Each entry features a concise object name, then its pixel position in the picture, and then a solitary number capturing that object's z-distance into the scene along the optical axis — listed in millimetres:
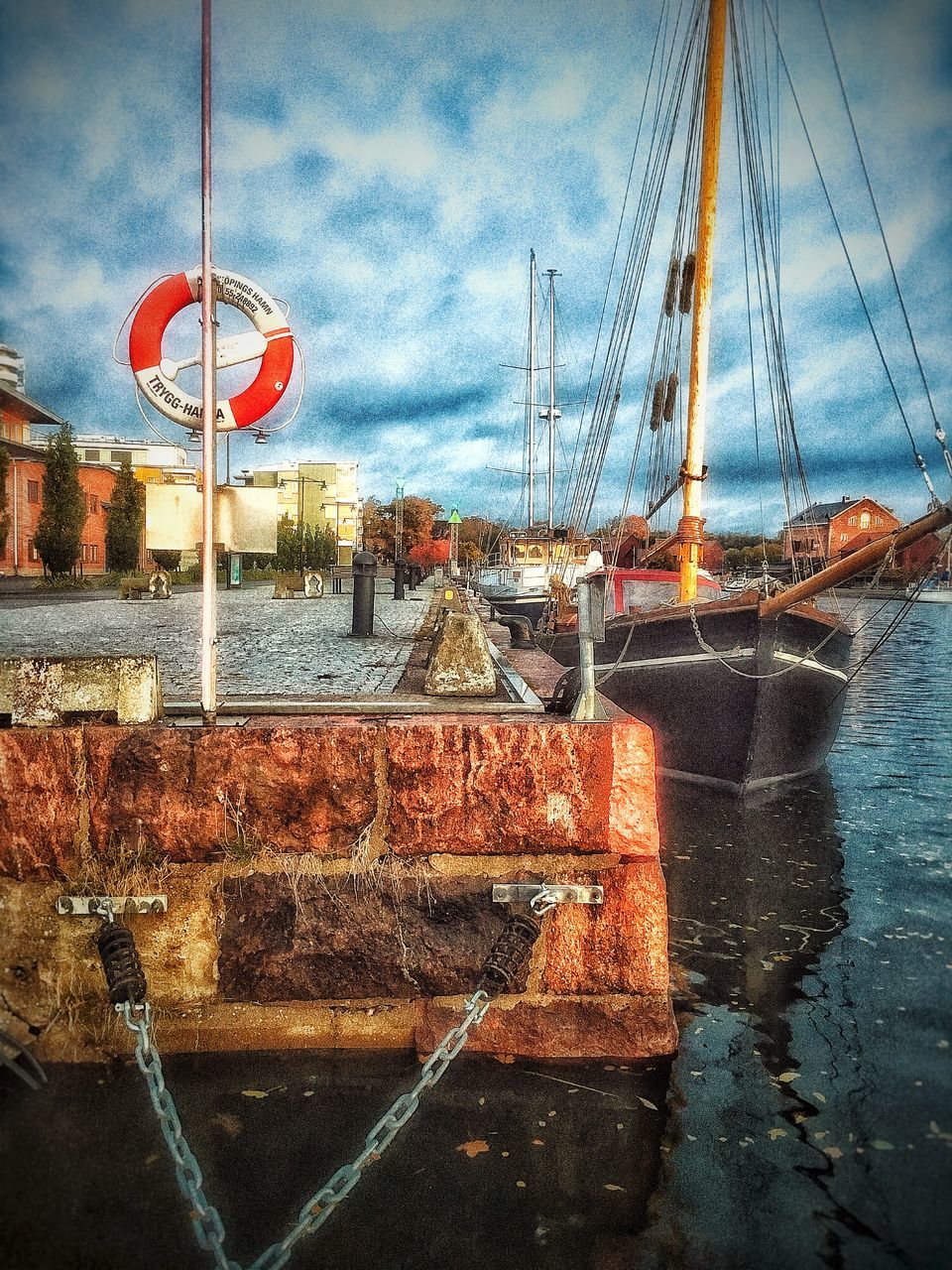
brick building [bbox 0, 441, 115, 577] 37278
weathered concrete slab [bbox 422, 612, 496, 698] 4516
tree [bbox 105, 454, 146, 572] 36031
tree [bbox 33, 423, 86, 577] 30297
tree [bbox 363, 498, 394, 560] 80375
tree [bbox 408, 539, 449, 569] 84188
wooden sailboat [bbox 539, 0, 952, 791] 8750
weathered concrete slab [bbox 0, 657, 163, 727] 3258
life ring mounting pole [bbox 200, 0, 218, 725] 3635
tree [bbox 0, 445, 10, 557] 27750
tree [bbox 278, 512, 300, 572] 42406
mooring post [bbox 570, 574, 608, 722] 3562
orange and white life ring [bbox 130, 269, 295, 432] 3949
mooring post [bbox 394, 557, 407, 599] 26328
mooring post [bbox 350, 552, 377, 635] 11719
